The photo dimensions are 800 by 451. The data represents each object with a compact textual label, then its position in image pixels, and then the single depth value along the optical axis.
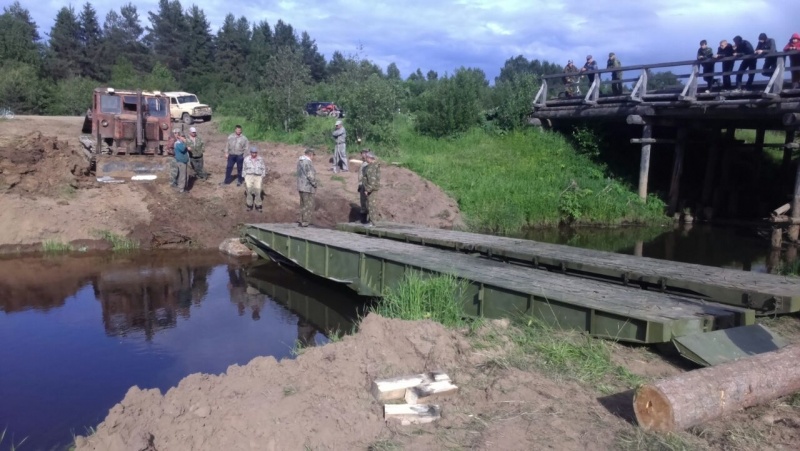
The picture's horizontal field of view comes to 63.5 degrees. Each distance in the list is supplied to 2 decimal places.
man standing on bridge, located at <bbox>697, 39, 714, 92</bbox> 18.45
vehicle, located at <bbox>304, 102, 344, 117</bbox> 36.12
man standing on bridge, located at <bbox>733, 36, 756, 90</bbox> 17.62
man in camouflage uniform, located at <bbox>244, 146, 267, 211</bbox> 16.45
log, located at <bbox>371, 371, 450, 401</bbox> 5.32
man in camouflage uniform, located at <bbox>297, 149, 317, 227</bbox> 14.38
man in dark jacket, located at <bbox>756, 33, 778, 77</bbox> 17.03
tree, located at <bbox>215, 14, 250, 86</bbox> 68.00
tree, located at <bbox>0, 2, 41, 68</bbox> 51.06
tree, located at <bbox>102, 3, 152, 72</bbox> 66.06
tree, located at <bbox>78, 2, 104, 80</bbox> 64.00
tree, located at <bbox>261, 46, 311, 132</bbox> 26.92
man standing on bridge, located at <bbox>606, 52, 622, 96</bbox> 21.95
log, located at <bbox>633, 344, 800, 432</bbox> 4.69
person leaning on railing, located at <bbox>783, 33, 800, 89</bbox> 16.86
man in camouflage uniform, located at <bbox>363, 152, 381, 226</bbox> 13.78
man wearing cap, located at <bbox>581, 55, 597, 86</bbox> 23.48
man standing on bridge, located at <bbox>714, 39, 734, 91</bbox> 18.17
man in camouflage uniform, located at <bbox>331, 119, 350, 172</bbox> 20.19
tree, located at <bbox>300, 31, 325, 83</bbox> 83.44
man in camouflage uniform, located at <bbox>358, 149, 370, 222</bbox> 14.01
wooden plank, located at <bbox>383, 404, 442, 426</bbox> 5.01
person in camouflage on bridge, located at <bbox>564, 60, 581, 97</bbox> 24.15
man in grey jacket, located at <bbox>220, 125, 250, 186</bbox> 17.23
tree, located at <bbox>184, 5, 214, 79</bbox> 68.25
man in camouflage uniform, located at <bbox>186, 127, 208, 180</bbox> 17.42
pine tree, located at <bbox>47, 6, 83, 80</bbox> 60.22
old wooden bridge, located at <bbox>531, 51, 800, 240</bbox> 16.70
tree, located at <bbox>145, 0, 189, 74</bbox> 69.31
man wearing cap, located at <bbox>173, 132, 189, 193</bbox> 16.66
